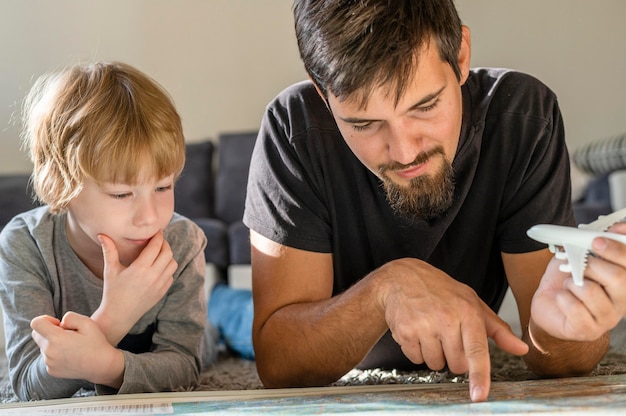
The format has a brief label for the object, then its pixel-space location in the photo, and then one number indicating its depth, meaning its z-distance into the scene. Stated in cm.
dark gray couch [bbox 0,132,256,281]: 374
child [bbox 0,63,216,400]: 121
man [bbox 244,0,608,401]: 114
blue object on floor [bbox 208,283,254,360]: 204
